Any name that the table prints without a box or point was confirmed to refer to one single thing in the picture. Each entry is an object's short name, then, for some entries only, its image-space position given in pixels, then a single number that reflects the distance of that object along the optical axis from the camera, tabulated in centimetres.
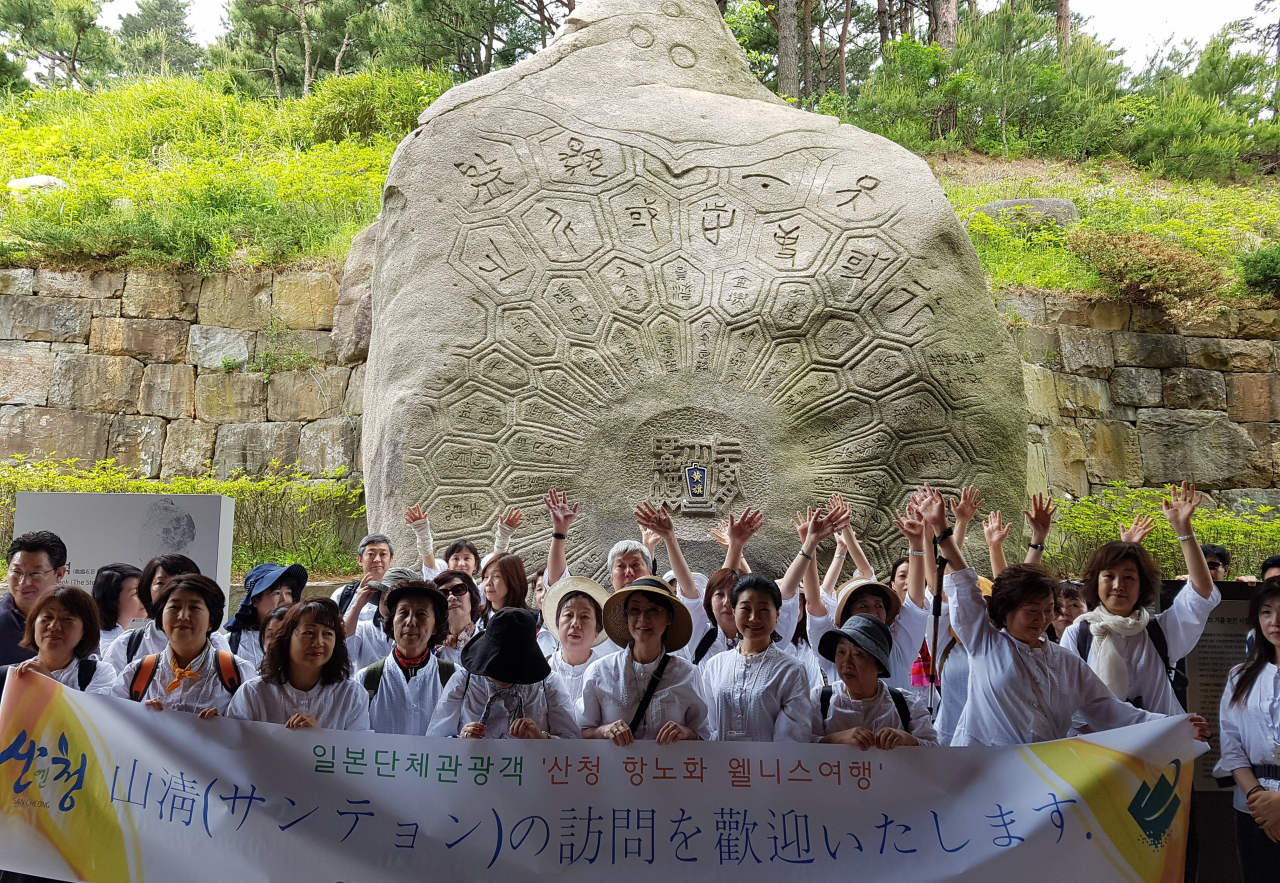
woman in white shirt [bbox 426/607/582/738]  248
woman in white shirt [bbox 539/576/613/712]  297
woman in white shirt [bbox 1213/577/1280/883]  259
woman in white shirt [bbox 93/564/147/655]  334
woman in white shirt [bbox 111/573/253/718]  260
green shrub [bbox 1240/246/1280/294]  813
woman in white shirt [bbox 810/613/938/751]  249
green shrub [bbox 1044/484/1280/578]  673
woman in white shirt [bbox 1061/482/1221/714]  288
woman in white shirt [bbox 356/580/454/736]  274
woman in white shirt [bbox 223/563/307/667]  322
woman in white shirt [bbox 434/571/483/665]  314
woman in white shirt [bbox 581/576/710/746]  255
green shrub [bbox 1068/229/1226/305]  790
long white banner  239
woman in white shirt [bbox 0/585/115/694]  261
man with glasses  306
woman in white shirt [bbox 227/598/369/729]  250
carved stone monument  498
